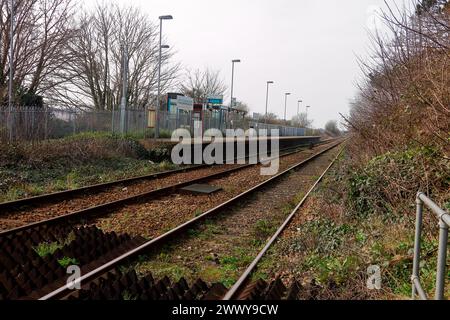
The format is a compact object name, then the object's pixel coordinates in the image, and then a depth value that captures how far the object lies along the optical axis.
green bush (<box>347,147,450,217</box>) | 6.66
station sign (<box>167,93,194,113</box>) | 27.62
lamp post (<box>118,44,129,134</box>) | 22.81
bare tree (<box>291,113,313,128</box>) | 107.91
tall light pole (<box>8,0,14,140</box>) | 15.92
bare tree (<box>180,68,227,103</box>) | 56.53
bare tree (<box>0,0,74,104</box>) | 21.16
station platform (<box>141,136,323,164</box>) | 21.98
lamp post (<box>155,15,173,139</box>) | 24.22
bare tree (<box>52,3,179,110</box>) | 33.12
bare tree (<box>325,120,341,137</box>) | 126.31
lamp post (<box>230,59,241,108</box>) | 40.88
